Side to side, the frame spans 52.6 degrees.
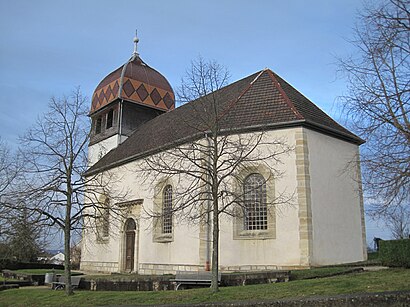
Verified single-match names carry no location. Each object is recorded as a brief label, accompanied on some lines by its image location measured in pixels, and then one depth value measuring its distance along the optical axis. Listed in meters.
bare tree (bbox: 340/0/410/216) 7.64
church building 15.94
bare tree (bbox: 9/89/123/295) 13.38
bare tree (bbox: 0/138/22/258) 14.28
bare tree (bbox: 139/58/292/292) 11.47
